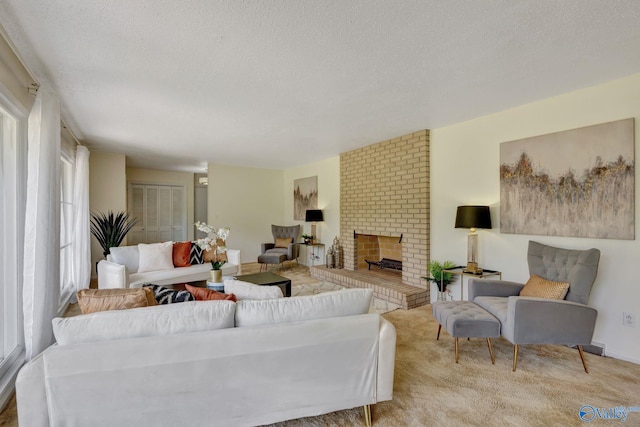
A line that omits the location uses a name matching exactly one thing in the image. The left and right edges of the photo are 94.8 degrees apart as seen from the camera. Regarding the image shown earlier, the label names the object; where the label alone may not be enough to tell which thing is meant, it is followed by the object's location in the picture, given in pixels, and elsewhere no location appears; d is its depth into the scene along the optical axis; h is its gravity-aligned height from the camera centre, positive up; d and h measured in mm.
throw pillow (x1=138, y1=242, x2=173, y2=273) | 4098 -613
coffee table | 3467 -792
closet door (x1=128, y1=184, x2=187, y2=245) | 7609 +53
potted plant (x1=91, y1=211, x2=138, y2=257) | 4977 -269
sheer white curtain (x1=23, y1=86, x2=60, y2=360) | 2217 -119
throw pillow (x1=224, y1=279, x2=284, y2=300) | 1989 -525
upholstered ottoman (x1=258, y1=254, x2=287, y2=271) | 5918 -890
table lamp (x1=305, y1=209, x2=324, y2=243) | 6176 -25
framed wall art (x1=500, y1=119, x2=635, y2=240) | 2504 +312
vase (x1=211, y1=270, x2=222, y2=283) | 3299 -694
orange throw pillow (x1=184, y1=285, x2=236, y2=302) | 1939 -542
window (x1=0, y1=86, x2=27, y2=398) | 2260 -114
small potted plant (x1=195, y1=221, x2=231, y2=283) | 3297 -401
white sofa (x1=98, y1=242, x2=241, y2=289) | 3561 -797
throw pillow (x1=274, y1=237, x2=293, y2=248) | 6578 -620
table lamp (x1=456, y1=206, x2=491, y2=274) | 3279 -83
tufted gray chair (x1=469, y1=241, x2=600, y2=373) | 2277 -751
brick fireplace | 4152 +297
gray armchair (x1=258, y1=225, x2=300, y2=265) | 5980 -737
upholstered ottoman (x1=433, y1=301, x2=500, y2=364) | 2418 -900
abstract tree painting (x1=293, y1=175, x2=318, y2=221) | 6574 +447
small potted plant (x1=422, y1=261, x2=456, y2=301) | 3733 -774
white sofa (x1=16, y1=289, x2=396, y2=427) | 1344 -760
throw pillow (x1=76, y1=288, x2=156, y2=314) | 1697 -501
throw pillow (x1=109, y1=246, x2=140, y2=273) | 4059 -595
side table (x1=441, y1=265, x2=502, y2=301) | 3311 -654
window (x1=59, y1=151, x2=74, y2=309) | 4129 -136
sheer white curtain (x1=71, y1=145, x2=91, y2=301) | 4293 -225
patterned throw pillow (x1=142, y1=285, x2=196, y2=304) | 1925 -543
